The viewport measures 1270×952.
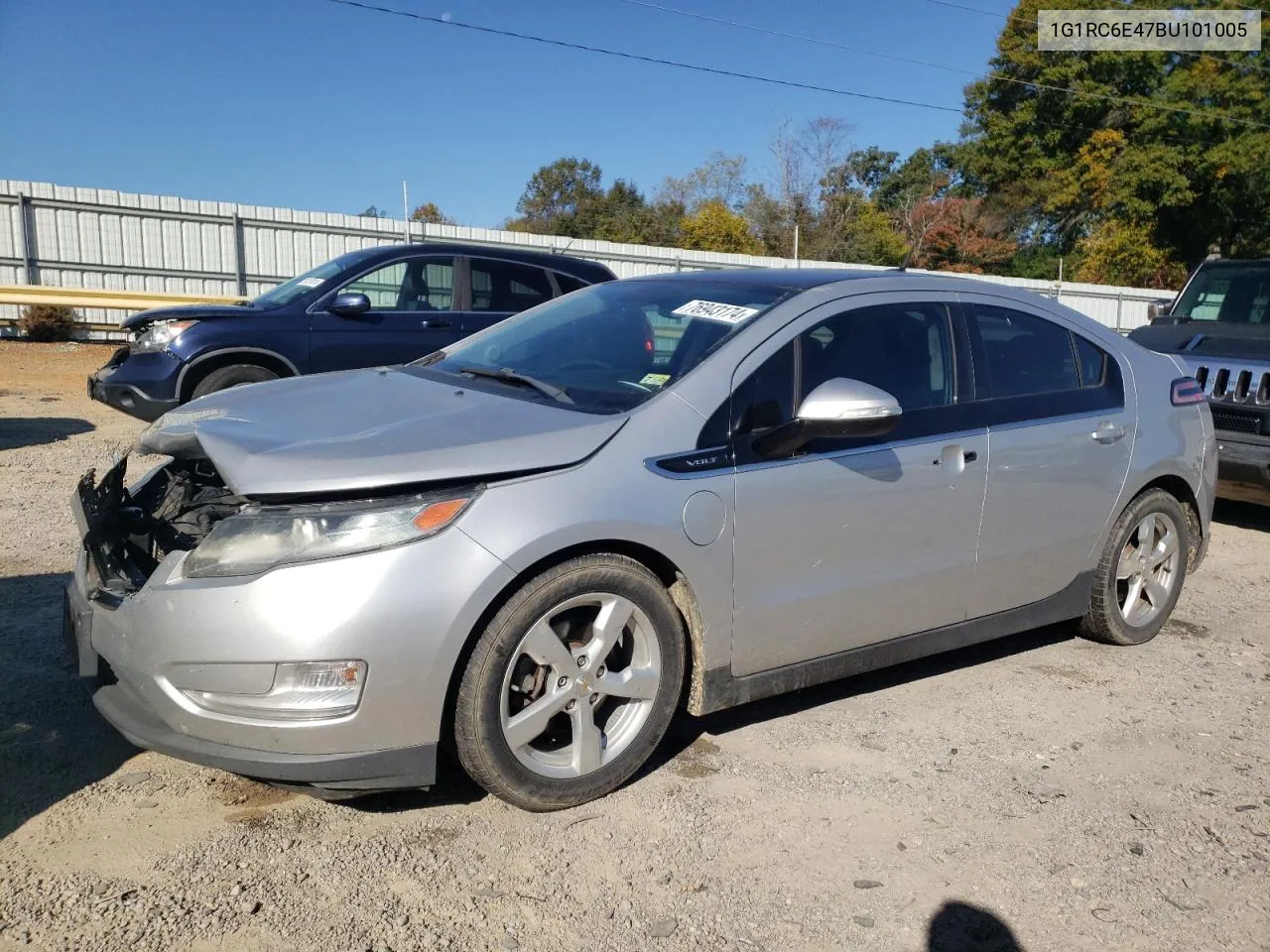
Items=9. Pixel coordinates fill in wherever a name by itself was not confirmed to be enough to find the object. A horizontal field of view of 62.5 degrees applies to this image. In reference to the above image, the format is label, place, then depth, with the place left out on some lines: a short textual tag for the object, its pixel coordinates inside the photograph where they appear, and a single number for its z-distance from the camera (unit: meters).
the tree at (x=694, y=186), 47.53
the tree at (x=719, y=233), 40.78
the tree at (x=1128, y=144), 36.69
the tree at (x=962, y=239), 43.25
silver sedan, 2.80
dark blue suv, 8.13
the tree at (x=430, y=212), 56.75
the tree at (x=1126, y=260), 39.91
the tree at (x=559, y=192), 55.88
